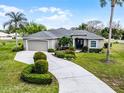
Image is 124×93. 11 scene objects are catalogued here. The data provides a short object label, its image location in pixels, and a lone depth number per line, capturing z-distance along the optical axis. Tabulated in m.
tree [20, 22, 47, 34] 30.93
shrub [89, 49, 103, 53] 16.02
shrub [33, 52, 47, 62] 10.10
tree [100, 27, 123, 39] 33.11
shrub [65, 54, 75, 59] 12.14
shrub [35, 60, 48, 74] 7.38
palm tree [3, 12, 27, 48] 17.74
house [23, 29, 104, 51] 16.24
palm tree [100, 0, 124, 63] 11.05
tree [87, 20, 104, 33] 37.41
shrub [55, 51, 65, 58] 12.40
